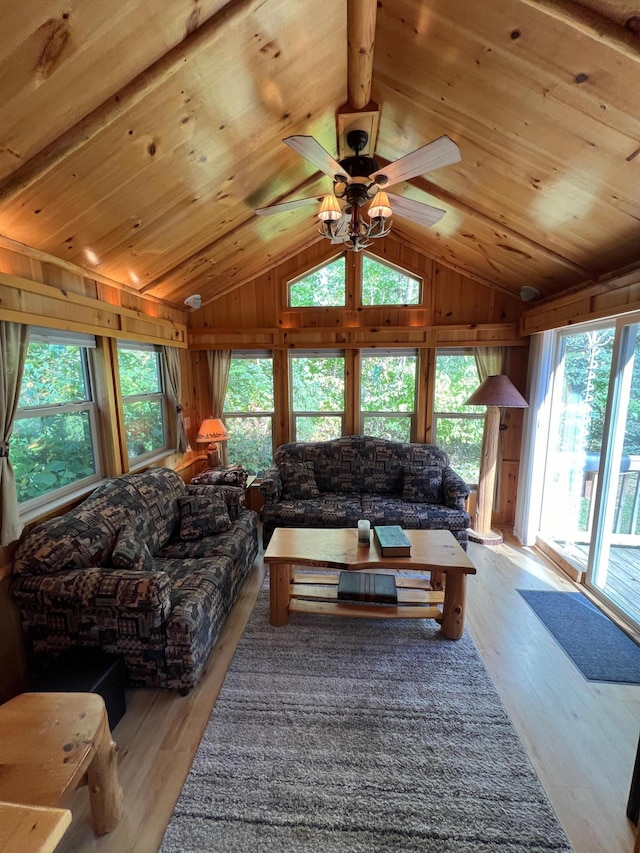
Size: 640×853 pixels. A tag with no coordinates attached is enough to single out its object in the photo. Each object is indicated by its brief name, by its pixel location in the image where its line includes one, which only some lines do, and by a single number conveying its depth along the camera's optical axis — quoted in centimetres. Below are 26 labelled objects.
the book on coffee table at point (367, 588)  237
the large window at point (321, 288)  425
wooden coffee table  230
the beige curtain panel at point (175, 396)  393
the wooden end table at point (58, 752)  109
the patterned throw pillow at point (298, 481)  378
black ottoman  167
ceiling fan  166
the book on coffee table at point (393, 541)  233
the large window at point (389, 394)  431
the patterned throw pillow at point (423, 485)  373
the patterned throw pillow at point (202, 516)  292
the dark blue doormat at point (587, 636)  215
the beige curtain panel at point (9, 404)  192
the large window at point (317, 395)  439
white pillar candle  251
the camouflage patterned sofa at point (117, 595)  190
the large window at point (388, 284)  417
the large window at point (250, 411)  448
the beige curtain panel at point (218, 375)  438
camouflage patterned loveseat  338
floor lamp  349
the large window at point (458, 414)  421
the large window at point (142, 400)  339
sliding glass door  265
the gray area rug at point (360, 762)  136
